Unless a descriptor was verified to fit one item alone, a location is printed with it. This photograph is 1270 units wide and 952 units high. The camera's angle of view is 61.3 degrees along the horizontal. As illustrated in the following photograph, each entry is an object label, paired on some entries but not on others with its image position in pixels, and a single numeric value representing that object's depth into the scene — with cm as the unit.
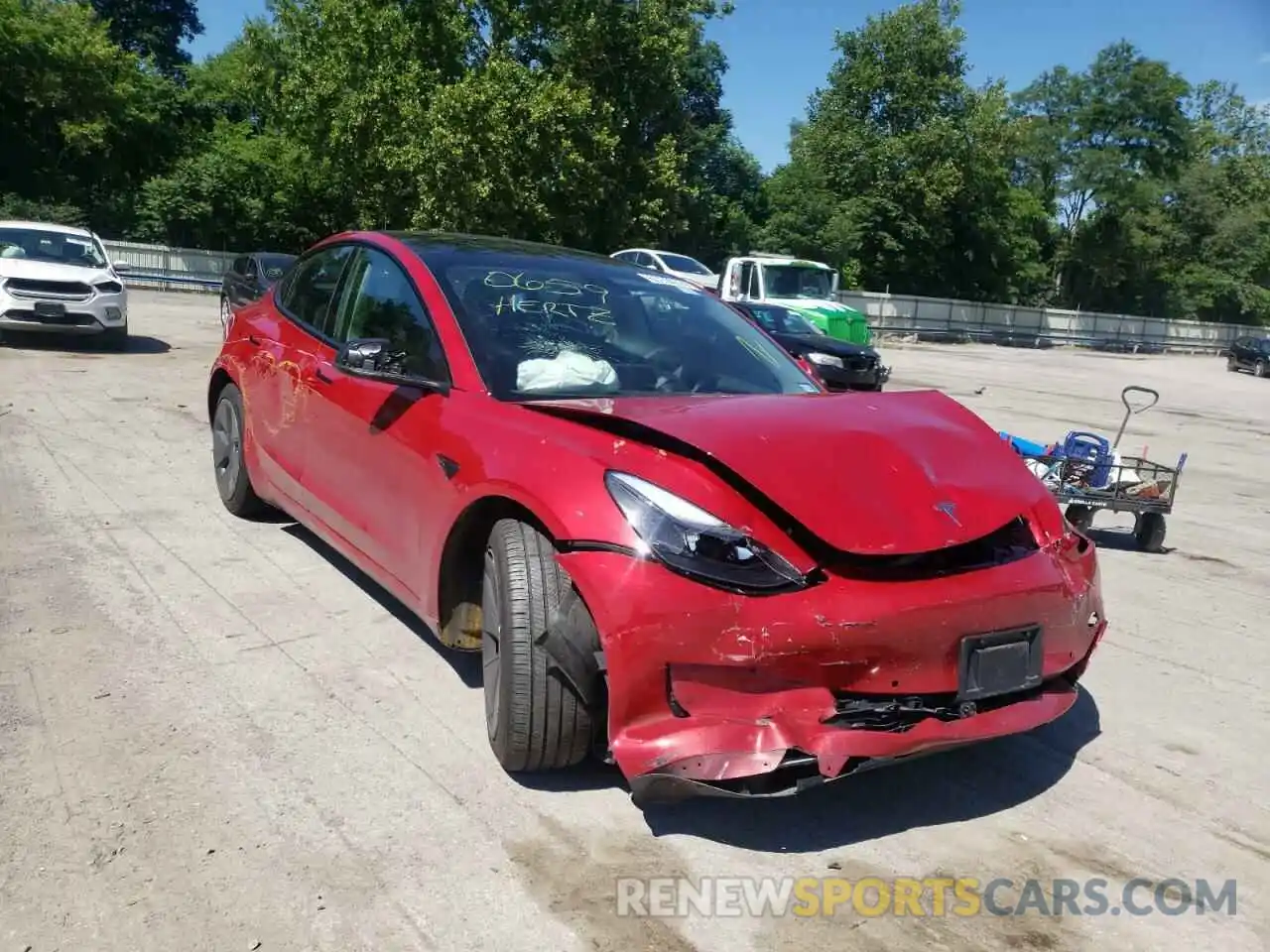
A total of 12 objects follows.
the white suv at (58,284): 1305
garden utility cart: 677
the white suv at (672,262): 2394
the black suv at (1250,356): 3559
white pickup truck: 1917
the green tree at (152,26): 5266
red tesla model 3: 283
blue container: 684
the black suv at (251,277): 1562
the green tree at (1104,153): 5347
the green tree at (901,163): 4306
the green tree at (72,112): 3366
